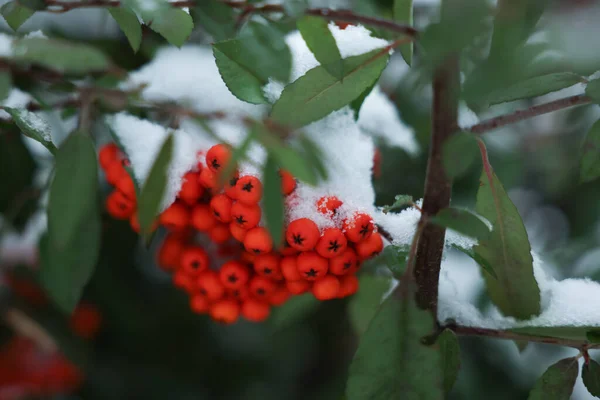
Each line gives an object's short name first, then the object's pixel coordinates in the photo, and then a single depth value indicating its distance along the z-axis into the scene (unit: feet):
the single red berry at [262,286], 1.82
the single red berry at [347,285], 1.79
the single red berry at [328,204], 1.76
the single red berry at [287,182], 1.75
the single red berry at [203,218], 1.80
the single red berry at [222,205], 1.77
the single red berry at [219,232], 1.81
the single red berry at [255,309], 1.86
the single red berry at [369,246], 1.77
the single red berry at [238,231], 1.77
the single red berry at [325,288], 1.77
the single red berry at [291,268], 1.78
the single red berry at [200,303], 1.88
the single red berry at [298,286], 1.79
